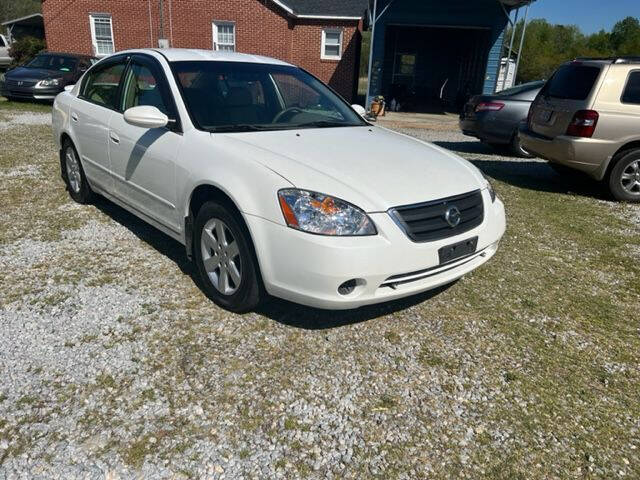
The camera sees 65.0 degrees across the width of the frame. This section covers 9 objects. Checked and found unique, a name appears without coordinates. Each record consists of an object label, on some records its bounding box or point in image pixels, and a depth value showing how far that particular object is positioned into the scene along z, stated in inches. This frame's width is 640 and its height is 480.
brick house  771.4
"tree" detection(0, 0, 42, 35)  2204.7
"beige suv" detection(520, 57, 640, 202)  250.1
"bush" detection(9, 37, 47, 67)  995.9
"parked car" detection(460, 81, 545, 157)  365.4
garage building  632.4
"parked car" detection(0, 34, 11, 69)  1051.3
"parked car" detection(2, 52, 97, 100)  556.1
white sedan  110.3
